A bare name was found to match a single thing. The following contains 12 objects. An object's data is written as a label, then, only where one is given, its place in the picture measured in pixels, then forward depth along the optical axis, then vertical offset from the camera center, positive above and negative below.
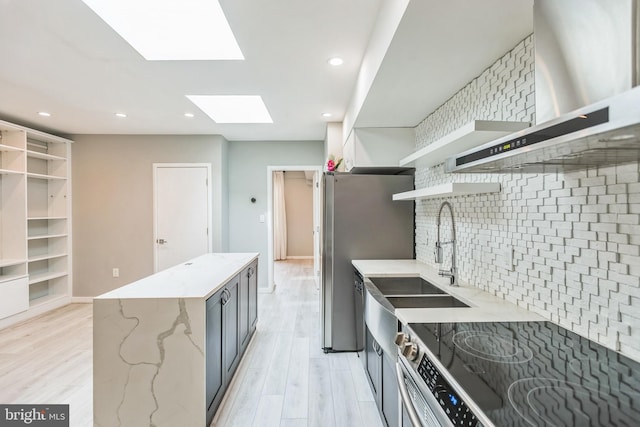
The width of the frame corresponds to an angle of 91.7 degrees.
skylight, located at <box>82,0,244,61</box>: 1.90 +1.27
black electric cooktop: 0.67 -0.45
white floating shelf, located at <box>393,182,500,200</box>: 1.56 +0.13
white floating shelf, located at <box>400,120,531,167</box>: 1.30 +0.37
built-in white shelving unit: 3.67 -0.11
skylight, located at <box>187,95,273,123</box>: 3.46 +1.27
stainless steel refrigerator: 2.84 -0.21
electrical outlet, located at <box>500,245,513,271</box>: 1.57 -0.23
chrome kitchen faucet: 1.93 -0.31
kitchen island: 1.71 -0.81
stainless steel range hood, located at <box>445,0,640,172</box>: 0.60 +0.31
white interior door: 4.67 +0.00
